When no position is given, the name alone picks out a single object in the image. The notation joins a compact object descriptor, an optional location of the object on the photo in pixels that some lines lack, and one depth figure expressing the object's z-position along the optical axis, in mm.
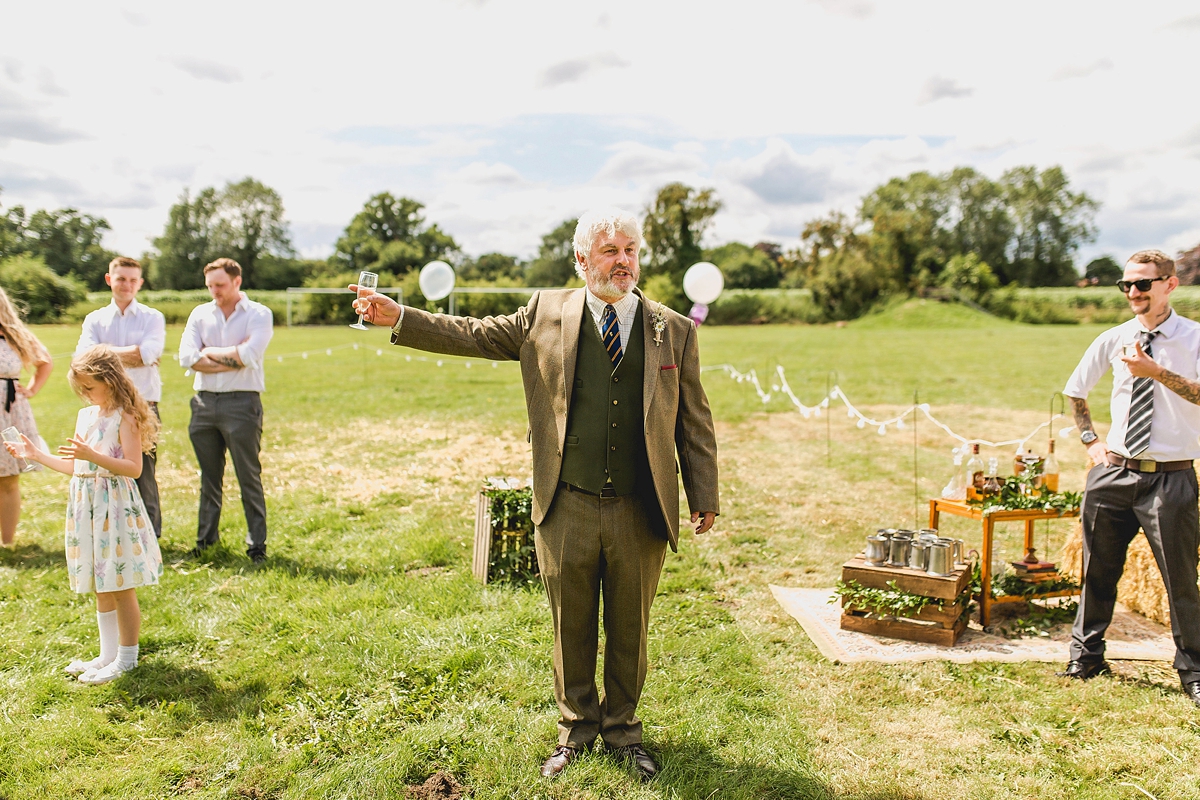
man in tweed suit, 3117
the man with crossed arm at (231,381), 5828
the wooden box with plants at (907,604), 4719
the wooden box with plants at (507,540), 5488
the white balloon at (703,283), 17875
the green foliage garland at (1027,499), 5098
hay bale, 5070
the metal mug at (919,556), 4875
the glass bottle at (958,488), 5352
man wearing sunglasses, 4027
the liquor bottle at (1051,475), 5402
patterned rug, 4559
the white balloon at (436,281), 15328
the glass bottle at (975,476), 5199
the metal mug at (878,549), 5023
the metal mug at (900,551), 4965
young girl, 4059
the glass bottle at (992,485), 5172
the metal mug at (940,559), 4773
